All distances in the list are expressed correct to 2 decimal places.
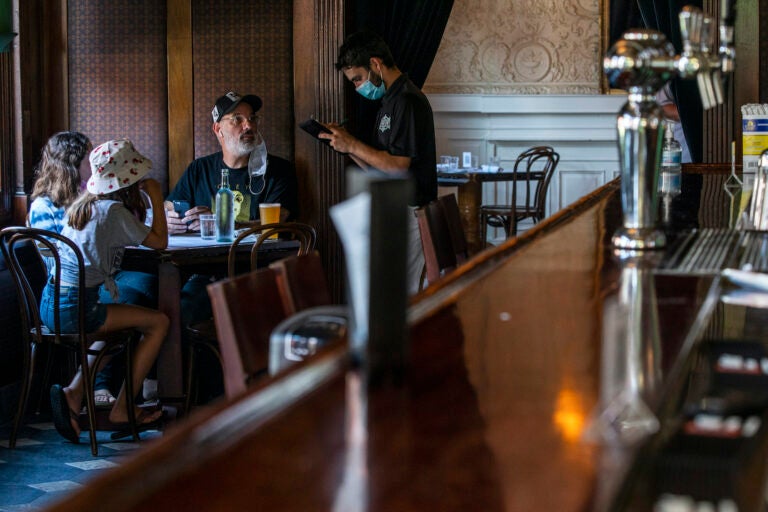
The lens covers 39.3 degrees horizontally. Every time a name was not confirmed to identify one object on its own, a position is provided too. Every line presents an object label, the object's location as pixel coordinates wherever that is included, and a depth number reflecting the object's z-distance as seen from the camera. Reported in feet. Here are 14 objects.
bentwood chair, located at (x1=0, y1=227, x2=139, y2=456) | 13.69
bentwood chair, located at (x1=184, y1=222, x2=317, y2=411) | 13.91
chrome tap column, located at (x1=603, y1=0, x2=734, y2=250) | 6.89
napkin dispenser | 4.17
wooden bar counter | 2.71
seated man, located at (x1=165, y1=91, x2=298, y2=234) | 17.94
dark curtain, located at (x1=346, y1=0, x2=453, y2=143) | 19.86
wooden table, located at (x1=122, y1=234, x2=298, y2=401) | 14.52
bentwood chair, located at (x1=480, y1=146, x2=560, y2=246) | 26.21
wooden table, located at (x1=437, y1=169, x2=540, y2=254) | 25.73
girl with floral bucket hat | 14.15
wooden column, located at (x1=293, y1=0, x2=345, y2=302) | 18.93
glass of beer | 16.16
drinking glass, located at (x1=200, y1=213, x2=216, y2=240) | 15.60
